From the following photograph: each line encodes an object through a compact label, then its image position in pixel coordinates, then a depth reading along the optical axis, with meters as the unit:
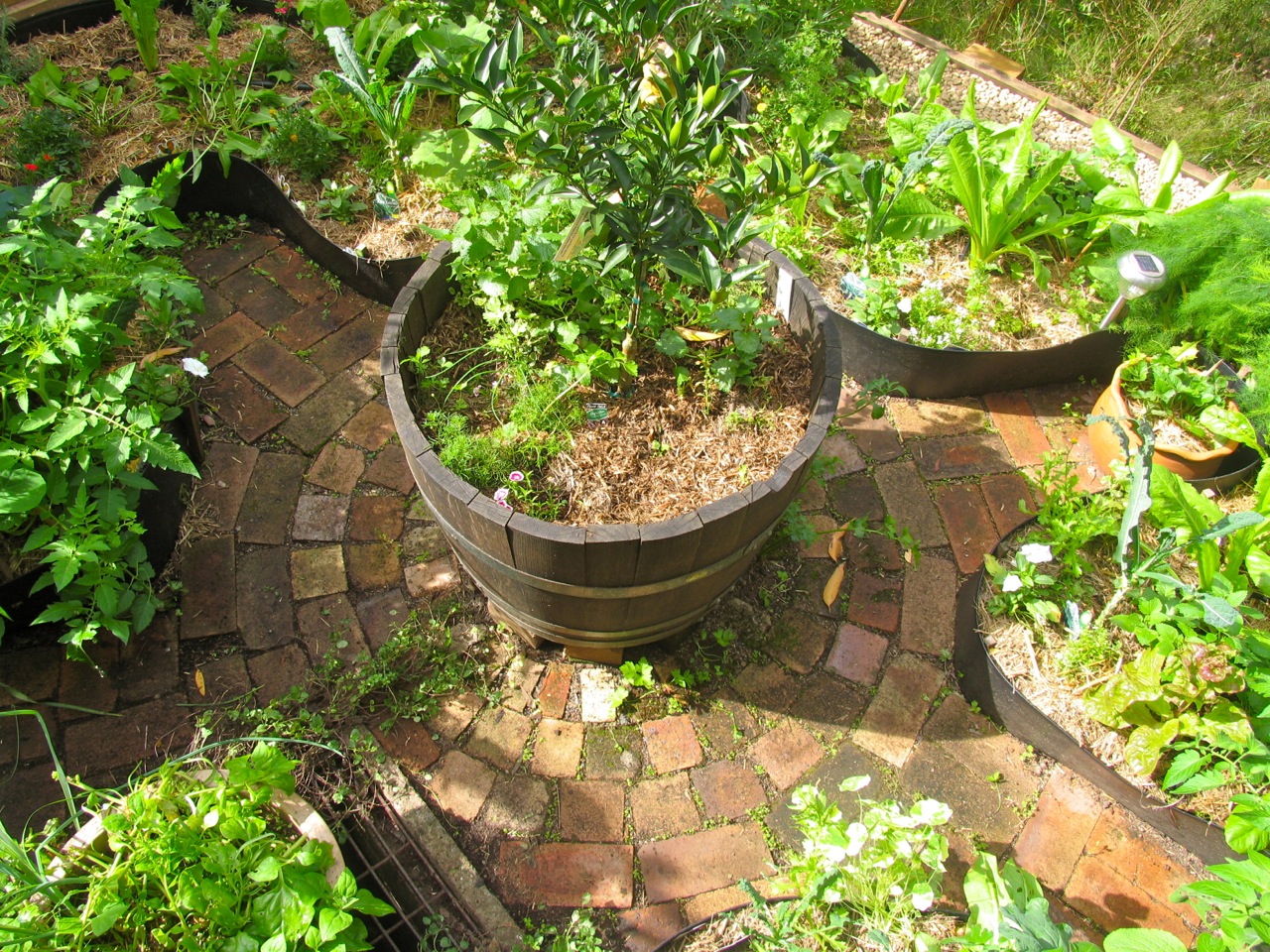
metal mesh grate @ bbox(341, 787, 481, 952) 1.99
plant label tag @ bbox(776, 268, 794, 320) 2.31
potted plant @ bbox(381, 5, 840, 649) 1.78
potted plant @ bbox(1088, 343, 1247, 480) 2.78
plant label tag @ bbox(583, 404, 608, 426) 2.21
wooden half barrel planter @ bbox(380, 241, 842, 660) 1.79
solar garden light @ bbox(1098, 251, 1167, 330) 2.57
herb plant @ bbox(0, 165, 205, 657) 2.03
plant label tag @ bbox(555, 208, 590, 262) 2.12
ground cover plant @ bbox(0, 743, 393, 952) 1.48
